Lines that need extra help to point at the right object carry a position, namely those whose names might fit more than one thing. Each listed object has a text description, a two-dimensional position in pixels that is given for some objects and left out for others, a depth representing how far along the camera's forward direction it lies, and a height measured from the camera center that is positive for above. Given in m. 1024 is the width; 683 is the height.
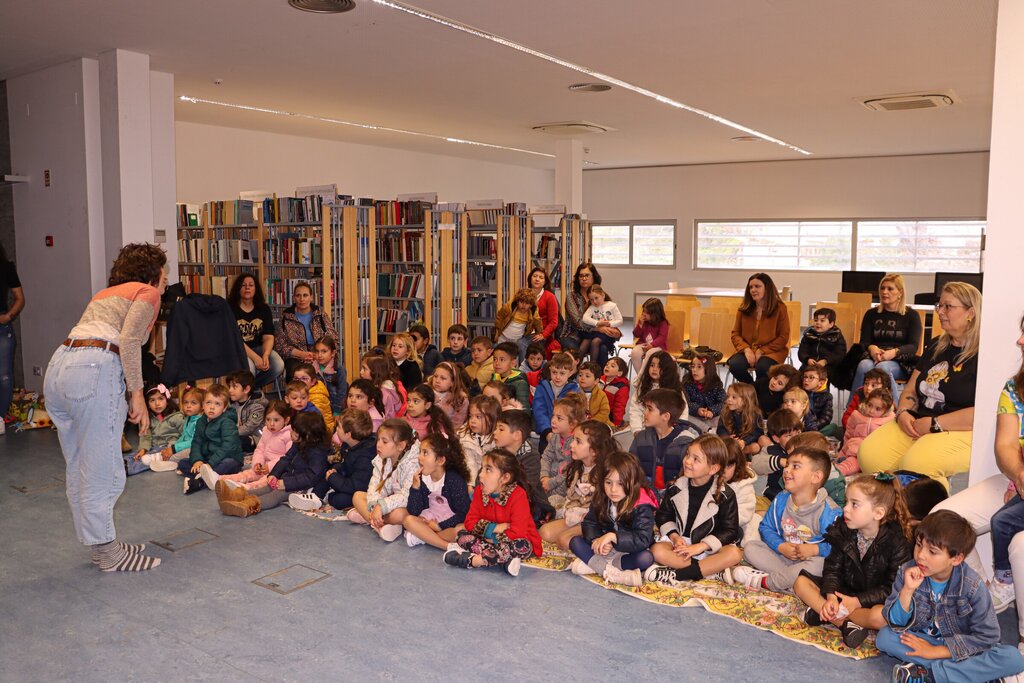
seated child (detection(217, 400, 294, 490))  5.39 -1.11
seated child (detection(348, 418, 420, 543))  4.46 -1.18
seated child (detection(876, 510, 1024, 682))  2.80 -1.18
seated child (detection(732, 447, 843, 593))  3.65 -1.14
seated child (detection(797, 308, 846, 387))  7.34 -0.63
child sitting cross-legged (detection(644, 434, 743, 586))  3.88 -1.19
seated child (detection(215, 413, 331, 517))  5.05 -1.21
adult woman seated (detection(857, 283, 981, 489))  4.05 -0.62
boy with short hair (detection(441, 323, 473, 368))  7.65 -0.72
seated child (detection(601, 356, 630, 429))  6.71 -0.95
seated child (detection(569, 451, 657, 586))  3.88 -1.21
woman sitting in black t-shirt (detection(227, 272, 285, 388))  7.68 -0.55
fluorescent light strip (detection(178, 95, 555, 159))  9.74 +1.94
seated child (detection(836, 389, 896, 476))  5.43 -0.95
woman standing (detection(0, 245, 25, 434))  6.65 -0.46
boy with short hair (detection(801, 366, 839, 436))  6.24 -0.95
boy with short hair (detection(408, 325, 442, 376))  7.95 -0.78
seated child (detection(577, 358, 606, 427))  6.33 -0.94
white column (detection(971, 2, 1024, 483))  3.42 +0.11
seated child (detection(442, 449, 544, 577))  4.03 -1.26
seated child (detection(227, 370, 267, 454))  6.18 -1.05
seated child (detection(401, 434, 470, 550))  4.32 -1.20
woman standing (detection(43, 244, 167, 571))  3.74 -0.56
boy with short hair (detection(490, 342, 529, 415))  6.49 -0.81
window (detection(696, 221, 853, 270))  16.02 +0.50
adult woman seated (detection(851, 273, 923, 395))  7.13 -0.54
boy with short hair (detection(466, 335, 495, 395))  7.15 -0.83
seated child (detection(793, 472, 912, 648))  3.24 -1.14
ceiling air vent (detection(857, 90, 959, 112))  9.12 +1.92
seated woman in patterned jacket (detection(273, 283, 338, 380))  7.86 -0.58
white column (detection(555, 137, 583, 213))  12.74 +1.47
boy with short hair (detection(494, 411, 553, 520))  4.70 -0.95
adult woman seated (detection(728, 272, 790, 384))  7.51 -0.54
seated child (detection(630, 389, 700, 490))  4.76 -0.96
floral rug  3.27 -1.43
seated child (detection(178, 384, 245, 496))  5.50 -1.15
